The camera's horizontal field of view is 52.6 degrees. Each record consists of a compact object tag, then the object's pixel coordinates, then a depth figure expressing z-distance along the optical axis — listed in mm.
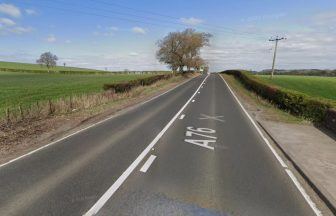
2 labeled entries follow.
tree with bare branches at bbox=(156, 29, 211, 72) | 88688
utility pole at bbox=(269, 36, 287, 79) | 70556
